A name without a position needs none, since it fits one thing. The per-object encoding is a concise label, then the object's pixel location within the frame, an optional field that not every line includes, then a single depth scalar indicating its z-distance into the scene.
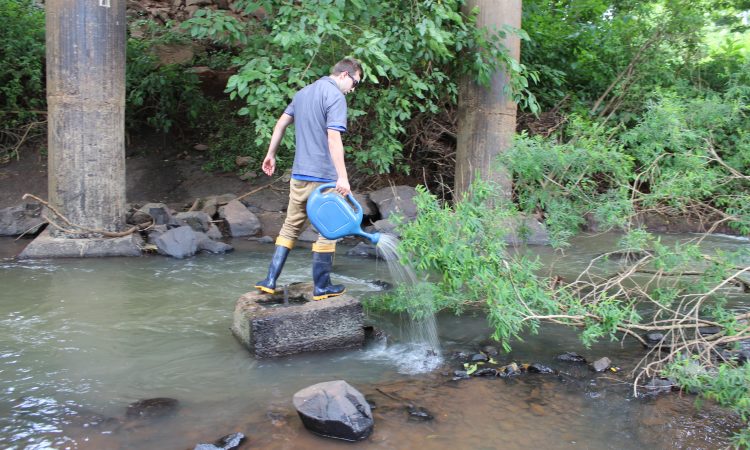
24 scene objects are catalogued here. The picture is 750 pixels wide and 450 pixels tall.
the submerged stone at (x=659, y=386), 4.27
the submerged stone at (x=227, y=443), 3.33
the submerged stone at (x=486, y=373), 4.50
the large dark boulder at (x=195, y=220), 9.28
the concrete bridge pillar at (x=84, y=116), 7.72
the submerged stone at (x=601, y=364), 4.59
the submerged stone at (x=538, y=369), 4.57
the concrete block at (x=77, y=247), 7.79
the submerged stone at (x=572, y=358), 4.78
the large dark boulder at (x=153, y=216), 9.11
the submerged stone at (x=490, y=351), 4.89
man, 4.94
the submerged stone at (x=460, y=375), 4.44
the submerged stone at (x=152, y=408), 3.74
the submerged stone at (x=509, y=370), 4.50
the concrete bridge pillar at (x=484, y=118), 9.05
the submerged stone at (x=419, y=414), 3.79
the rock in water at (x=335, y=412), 3.53
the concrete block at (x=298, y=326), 4.70
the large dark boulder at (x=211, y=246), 8.41
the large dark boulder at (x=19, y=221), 9.08
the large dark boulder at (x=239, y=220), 9.69
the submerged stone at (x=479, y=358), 4.74
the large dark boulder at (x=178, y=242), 8.08
